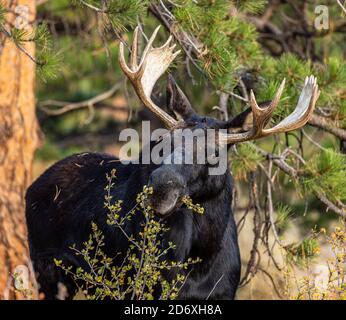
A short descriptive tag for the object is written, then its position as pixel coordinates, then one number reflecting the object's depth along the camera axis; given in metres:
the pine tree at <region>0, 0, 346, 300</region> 13.12
